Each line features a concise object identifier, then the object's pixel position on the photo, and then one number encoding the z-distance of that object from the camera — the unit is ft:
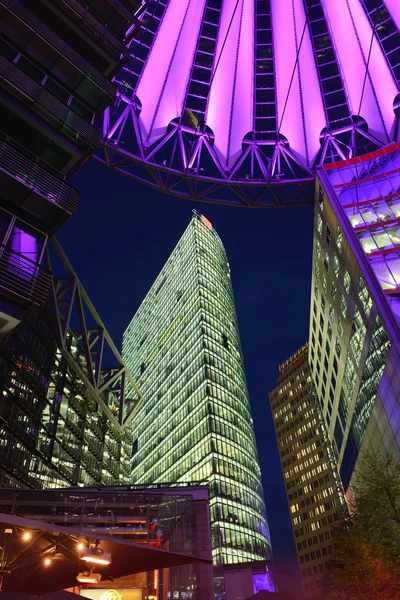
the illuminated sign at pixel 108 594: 47.09
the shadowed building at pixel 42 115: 55.42
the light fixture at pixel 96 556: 28.30
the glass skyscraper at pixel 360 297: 101.50
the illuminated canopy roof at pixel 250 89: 104.17
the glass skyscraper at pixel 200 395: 247.09
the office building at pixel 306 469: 364.58
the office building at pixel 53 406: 103.65
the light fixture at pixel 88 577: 32.55
